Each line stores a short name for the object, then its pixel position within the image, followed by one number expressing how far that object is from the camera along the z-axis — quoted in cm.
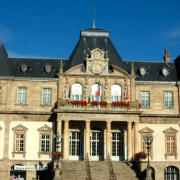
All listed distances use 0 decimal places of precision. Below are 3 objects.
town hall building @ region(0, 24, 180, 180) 3847
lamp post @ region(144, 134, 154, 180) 3383
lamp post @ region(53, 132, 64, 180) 3252
